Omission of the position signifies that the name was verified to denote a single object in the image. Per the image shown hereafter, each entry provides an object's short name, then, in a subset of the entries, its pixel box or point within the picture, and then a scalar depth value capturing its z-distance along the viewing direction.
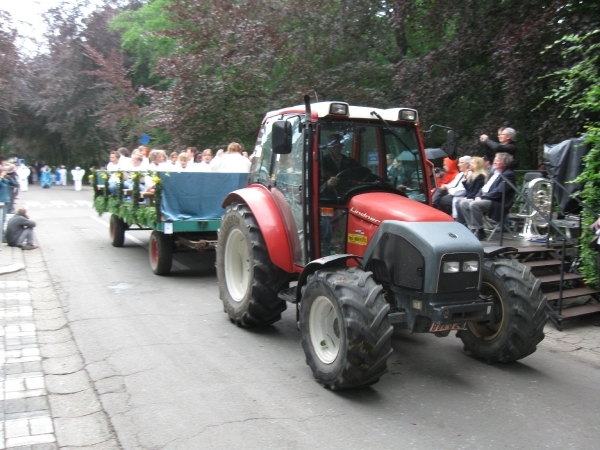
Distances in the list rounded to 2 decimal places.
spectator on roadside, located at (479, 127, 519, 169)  9.19
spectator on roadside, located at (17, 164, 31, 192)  35.54
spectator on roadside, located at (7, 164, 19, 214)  16.84
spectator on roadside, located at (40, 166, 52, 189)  41.16
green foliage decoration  9.45
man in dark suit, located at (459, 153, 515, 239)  9.03
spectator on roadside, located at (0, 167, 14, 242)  14.50
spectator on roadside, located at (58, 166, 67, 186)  45.58
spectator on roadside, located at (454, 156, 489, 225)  9.83
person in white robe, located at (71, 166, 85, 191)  37.88
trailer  9.31
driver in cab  5.84
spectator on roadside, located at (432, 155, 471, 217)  10.59
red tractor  4.89
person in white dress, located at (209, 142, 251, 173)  10.62
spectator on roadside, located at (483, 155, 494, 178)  10.19
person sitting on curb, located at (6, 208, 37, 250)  12.47
